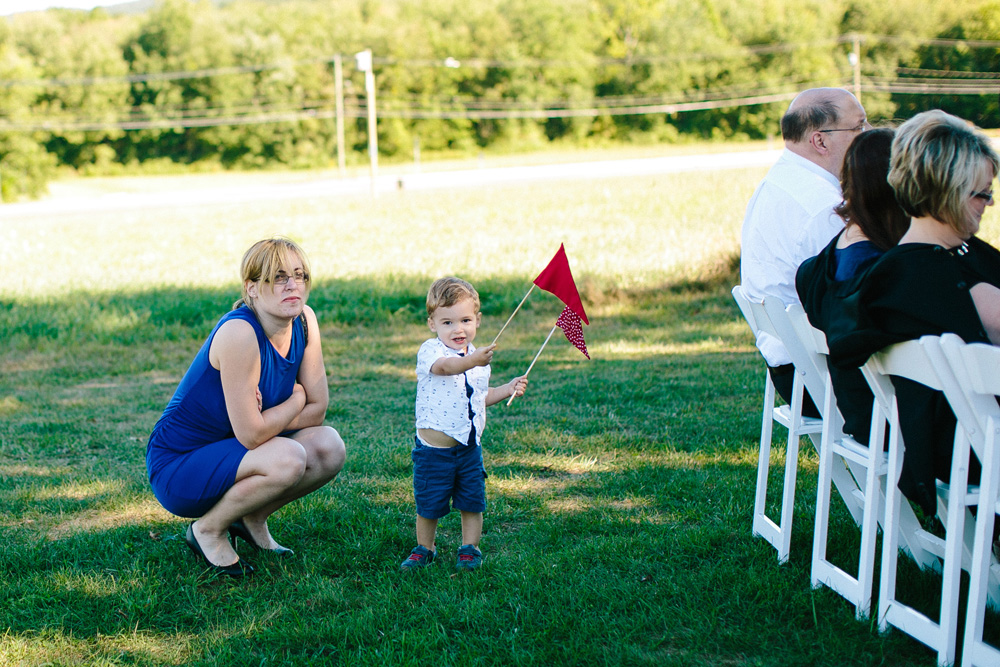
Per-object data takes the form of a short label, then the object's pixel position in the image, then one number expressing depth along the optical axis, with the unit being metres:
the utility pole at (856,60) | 46.78
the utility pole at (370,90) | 28.17
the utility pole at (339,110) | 38.50
